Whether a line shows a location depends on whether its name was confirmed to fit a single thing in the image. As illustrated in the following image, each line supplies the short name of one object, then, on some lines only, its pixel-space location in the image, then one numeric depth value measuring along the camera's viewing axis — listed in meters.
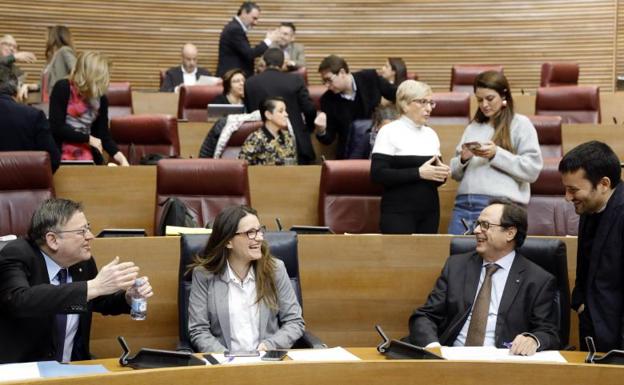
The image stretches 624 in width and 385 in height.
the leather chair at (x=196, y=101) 8.56
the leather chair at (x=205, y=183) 5.27
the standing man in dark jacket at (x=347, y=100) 6.79
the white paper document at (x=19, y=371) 2.94
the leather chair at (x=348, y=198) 5.53
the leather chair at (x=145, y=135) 6.72
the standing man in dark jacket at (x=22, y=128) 5.41
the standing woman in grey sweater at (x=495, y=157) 4.99
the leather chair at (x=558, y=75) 10.70
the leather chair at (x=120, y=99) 8.73
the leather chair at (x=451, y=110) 8.03
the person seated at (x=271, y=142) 5.95
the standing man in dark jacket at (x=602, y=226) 3.58
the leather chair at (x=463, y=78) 10.53
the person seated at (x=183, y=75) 9.87
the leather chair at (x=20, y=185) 5.06
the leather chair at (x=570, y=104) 8.70
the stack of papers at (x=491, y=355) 3.27
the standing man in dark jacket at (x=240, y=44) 9.01
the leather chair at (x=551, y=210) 5.46
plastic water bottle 3.42
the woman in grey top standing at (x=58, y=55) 8.01
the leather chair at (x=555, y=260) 4.02
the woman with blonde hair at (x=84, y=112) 5.80
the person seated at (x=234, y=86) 7.59
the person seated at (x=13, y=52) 8.95
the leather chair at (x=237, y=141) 6.63
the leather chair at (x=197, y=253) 3.96
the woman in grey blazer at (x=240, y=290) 3.92
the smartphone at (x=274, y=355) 3.22
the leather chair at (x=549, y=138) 6.92
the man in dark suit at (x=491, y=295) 3.94
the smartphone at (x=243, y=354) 3.30
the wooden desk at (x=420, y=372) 3.07
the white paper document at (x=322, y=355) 3.24
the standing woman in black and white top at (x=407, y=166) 5.05
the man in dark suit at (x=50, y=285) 3.36
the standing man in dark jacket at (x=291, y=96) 6.85
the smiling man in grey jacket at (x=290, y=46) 9.41
